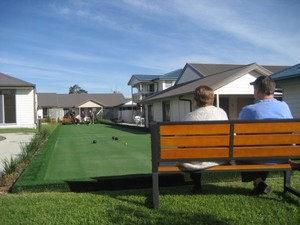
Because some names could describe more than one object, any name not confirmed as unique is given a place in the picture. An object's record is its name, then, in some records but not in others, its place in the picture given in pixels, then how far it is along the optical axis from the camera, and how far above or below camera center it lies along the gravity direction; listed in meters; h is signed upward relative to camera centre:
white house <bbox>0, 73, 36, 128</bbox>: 26.77 +1.06
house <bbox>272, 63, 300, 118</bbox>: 11.31 +0.88
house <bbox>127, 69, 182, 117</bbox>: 47.50 +4.54
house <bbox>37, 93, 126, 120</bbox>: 60.01 +2.26
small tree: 148.50 +12.16
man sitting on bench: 4.49 +0.02
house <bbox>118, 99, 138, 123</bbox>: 50.22 +0.44
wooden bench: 4.10 -0.37
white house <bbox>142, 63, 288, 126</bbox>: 19.22 +1.25
